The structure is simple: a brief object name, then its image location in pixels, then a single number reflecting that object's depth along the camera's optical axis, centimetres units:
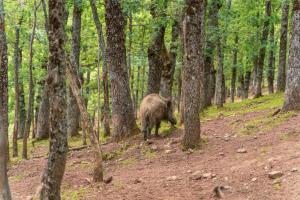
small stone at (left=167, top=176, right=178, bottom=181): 1030
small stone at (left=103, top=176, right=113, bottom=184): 1071
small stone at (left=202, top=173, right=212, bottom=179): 989
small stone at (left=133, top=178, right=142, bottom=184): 1047
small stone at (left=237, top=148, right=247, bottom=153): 1117
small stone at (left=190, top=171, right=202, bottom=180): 1000
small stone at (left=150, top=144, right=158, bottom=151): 1332
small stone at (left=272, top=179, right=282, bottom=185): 857
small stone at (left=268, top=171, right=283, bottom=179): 880
